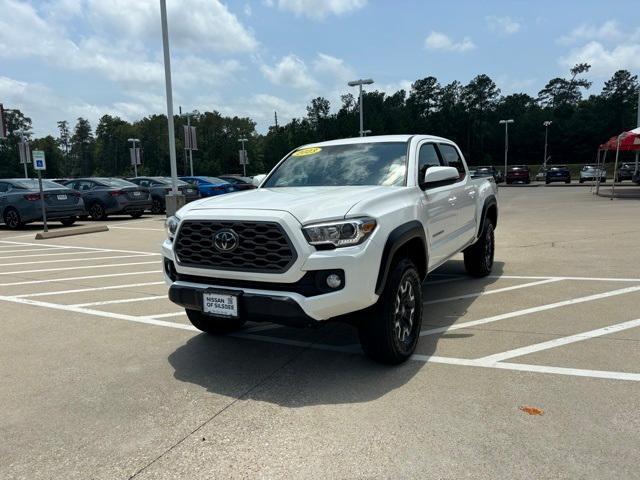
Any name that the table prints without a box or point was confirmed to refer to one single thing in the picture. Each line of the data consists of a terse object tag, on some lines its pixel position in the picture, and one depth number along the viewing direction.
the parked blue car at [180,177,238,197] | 22.02
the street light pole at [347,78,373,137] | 31.42
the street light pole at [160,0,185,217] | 17.25
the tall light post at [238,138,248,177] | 46.75
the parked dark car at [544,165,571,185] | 41.25
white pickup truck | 3.51
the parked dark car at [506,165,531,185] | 43.12
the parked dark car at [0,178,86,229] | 15.44
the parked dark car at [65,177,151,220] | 18.06
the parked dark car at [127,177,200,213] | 20.66
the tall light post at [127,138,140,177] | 40.44
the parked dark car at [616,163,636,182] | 40.50
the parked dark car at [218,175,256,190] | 23.42
